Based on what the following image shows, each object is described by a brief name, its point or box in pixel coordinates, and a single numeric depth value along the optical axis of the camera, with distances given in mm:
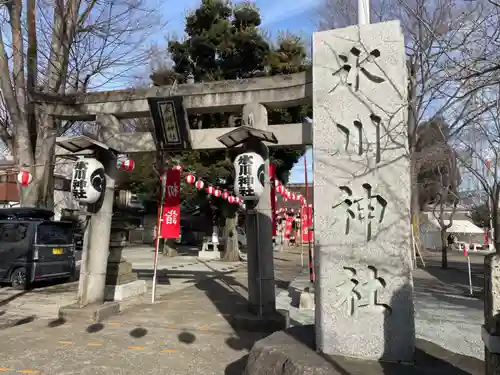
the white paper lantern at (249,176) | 7098
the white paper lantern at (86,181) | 7715
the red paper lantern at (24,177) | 9523
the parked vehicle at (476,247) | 33644
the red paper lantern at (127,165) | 9148
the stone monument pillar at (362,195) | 3982
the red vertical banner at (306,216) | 15397
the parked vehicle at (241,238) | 31419
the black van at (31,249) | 11641
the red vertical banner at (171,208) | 10312
